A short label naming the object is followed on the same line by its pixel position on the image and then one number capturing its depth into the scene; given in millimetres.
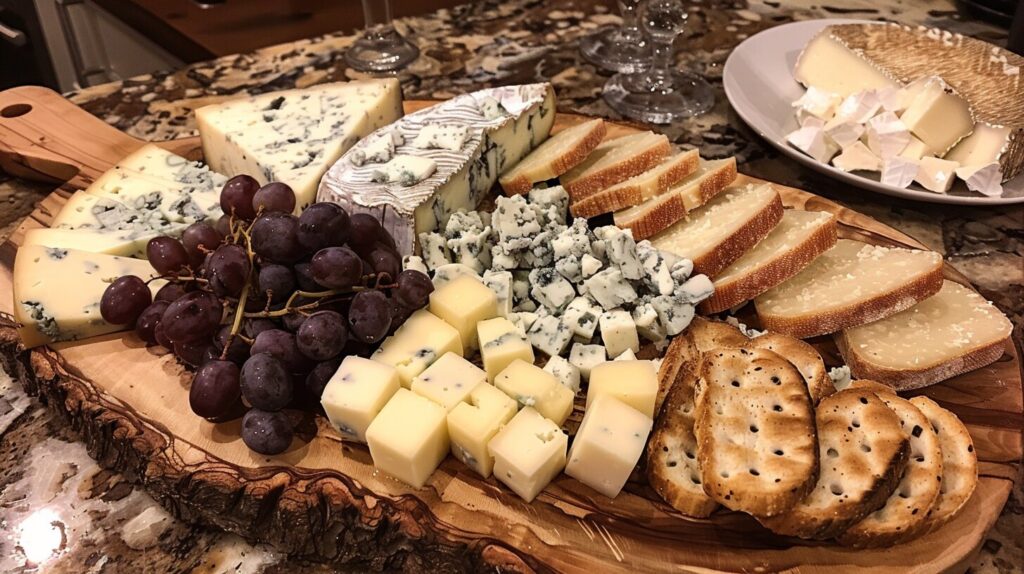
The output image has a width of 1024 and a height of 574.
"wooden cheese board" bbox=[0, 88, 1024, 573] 266
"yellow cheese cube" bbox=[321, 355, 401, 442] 288
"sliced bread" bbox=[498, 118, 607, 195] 414
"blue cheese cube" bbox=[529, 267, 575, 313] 345
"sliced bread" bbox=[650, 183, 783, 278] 364
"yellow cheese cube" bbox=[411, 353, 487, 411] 296
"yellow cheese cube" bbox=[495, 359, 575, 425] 298
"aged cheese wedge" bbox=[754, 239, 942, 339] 342
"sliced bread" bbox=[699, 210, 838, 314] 353
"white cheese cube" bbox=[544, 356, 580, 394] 317
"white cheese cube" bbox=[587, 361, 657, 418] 295
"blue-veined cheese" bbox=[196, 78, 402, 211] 403
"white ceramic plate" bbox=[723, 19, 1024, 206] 437
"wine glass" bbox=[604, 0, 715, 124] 519
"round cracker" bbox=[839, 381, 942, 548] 260
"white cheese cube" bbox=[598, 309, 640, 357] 329
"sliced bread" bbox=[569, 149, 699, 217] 397
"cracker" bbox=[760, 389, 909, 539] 257
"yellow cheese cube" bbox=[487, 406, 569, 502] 272
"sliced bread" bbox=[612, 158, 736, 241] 384
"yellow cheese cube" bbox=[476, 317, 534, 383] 315
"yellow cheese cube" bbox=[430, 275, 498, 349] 330
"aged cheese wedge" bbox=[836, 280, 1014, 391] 321
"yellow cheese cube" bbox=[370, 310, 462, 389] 312
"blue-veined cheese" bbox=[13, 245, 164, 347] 331
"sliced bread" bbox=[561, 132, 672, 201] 412
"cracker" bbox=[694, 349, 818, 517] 255
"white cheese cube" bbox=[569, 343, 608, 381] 325
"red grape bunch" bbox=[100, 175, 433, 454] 294
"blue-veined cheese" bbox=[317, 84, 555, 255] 368
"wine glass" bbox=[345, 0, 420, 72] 609
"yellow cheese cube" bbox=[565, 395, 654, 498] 275
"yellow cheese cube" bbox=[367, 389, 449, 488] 275
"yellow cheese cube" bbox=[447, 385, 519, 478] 280
